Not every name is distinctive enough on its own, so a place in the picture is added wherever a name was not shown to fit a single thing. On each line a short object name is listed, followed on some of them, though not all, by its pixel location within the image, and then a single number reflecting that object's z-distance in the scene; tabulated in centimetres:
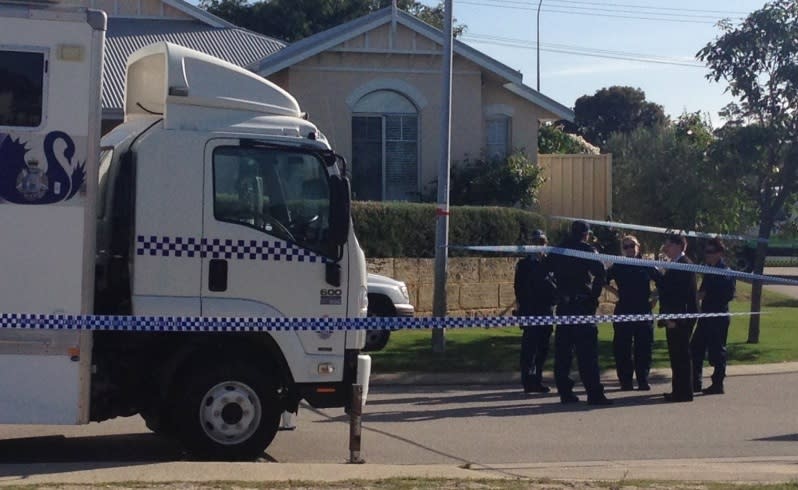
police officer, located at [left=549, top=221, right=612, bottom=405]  1315
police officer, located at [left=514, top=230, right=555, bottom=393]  1399
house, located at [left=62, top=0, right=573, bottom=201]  2438
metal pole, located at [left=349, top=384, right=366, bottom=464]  928
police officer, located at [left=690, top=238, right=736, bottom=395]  1435
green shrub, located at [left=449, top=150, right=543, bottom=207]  2470
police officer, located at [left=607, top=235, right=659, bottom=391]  1407
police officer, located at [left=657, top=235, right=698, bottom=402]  1361
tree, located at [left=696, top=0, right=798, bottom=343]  1880
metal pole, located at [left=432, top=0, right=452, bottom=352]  1705
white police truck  872
